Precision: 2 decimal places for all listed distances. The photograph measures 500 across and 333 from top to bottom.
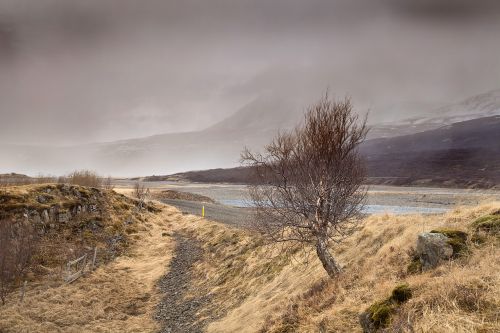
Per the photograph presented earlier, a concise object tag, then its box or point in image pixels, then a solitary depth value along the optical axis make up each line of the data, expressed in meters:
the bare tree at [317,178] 13.73
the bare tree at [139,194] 59.17
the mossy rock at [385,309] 7.77
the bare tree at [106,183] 58.52
